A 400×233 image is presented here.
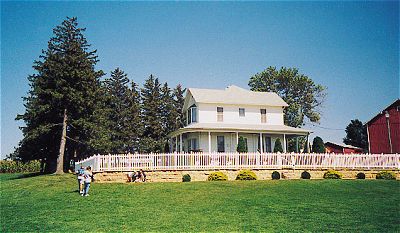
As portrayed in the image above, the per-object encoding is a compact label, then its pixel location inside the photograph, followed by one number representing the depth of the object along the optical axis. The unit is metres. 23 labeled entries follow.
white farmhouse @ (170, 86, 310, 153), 29.81
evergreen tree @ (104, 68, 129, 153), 44.72
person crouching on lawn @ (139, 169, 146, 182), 21.11
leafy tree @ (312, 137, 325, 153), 27.76
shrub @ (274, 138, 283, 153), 28.27
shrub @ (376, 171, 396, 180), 23.73
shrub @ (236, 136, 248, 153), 26.87
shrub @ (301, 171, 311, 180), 23.38
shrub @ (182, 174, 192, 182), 21.92
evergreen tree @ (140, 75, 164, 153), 45.84
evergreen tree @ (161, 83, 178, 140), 49.31
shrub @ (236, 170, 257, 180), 22.38
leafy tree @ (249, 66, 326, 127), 58.16
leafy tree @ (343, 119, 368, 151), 57.69
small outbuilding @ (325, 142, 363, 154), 47.61
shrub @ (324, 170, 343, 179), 23.47
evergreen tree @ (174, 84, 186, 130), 50.86
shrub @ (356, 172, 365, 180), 24.11
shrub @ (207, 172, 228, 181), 22.05
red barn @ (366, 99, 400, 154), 35.66
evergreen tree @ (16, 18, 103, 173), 29.17
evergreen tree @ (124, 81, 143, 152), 45.16
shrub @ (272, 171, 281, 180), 22.91
